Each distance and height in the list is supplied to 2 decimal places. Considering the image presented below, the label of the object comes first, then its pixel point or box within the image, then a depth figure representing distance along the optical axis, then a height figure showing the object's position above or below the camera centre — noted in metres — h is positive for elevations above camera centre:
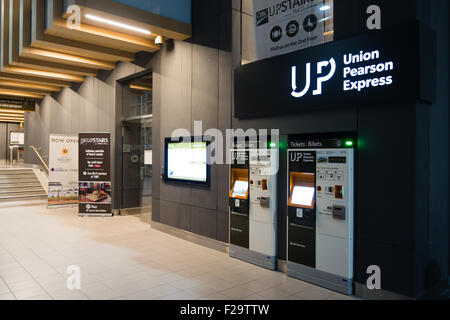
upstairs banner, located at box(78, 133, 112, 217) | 7.76 -0.45
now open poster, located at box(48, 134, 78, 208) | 8.58 -0.35
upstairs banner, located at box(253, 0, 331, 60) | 3.94 +1.69
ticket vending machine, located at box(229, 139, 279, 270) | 4.25 -0.59
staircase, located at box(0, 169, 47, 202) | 9.97 -0.90
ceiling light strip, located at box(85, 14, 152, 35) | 5.11 +2.15
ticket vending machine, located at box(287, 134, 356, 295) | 3.46 -0.55
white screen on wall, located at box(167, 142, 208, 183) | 5.42 -0.05
